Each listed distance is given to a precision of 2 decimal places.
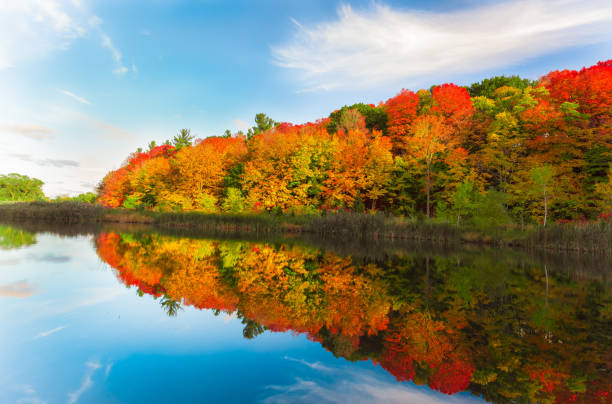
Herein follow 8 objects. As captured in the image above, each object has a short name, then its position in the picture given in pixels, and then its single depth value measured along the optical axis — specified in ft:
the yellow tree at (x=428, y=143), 99.35
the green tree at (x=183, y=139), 230.95
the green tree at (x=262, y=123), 205.36
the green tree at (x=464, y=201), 76.43
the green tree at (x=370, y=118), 149.69
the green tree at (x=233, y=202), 104.63
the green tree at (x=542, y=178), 71.61
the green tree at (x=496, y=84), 143.43
